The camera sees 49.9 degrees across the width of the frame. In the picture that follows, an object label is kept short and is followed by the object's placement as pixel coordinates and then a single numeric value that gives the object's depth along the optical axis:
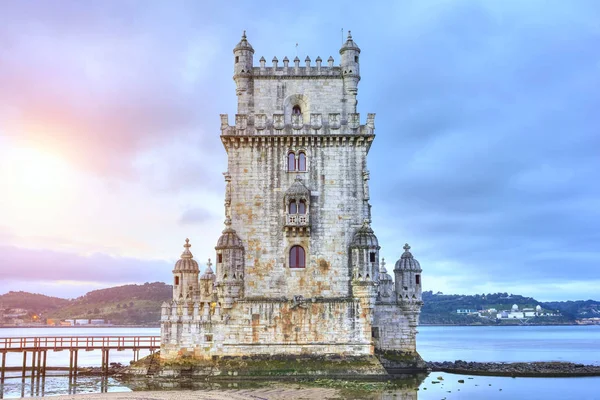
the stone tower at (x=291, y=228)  45.00
